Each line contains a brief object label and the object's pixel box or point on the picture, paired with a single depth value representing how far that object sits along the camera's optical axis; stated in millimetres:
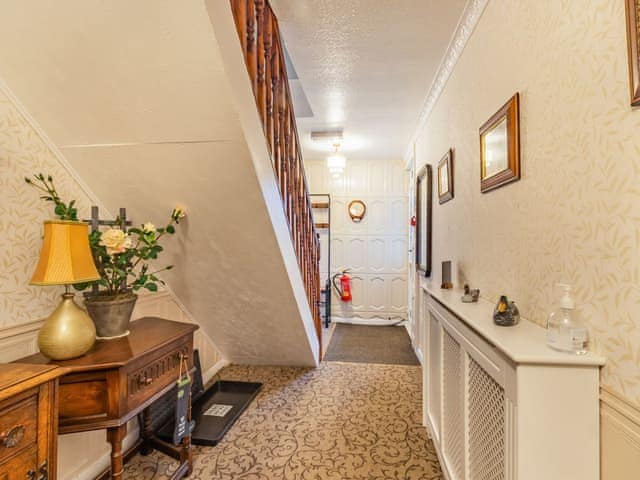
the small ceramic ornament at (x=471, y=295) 1682
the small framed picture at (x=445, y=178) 2352
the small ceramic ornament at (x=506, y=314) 1217
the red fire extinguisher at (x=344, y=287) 5180
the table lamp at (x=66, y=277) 1189
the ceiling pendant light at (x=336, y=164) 4184
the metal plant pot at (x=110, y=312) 1499
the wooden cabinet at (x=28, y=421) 852
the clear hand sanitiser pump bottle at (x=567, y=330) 936
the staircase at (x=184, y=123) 1194
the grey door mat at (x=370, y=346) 3576
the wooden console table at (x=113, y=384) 1262
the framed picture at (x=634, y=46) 762
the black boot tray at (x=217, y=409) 2174
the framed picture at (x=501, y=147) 1358
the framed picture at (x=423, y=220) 3164
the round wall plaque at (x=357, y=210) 5238
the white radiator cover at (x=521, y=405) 885
